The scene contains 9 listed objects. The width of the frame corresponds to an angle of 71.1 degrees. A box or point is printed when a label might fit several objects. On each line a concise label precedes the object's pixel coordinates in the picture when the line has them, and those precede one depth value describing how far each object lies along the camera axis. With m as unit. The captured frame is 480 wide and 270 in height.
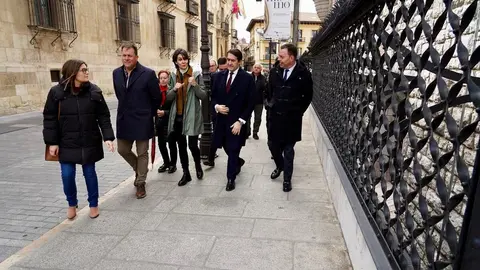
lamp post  5.59
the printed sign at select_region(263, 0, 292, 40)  9.24
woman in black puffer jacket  3.44
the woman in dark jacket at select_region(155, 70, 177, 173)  4.87
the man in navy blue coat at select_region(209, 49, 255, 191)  4.38
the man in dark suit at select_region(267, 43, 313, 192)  4.30
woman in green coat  4.56
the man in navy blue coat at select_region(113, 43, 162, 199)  3.98
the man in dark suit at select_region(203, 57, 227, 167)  4.69
